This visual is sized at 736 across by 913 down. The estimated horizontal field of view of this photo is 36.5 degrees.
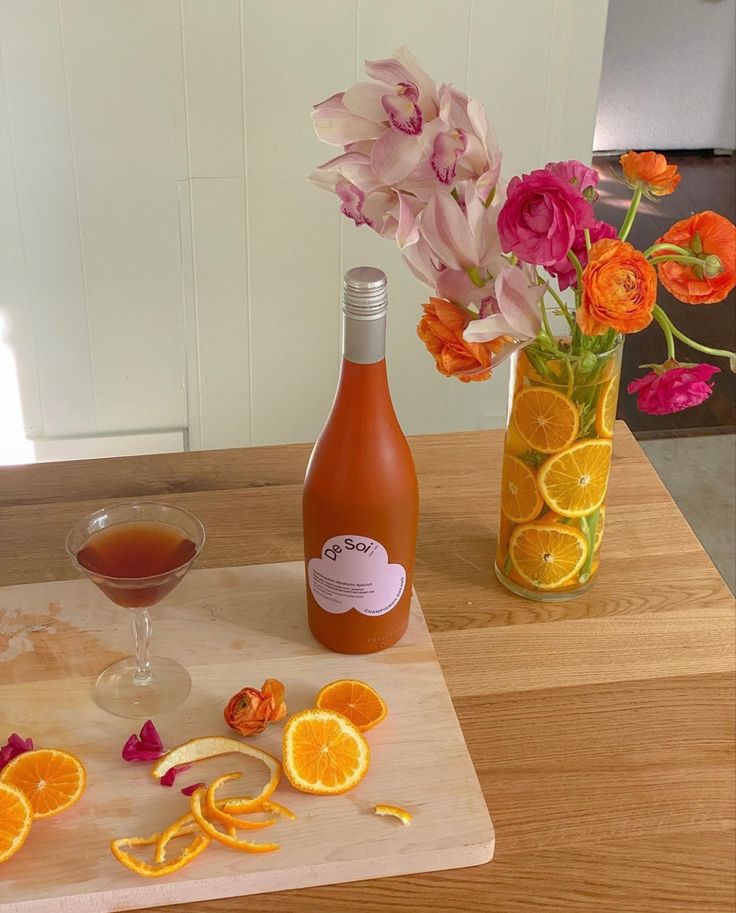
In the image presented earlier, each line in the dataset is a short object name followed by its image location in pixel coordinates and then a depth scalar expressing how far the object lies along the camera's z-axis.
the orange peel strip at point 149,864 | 0.83
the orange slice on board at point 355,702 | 0.98
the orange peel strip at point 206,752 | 0.92
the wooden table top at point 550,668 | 0.87
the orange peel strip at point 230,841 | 0.86
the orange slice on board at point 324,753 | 0.91
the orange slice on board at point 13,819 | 0.84
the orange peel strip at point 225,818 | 0.87
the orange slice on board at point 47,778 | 0.89
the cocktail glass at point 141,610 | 0.96
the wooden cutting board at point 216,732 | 0.84
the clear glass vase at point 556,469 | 1.04
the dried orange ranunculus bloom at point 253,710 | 0.95
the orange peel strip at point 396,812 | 0.88
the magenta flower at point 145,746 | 0.93
